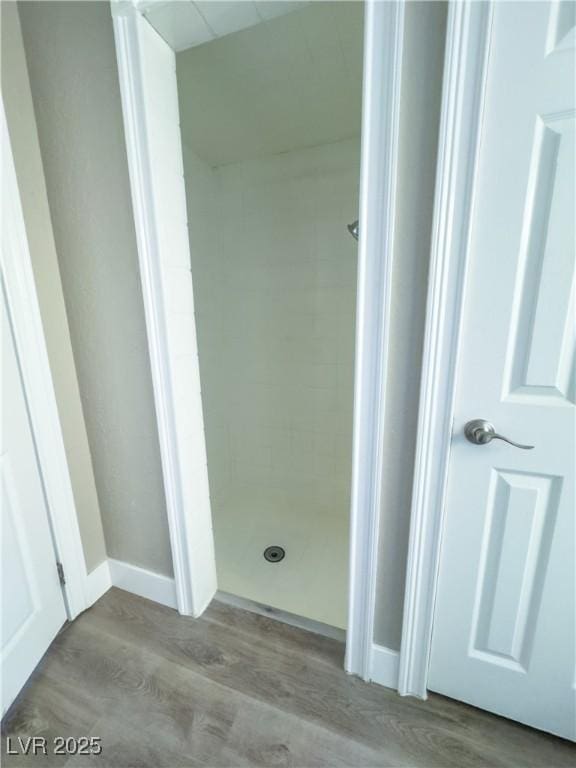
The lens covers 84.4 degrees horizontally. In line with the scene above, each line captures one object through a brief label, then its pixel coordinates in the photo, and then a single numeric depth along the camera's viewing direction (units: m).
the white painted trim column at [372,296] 0.70
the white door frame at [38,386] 1.01
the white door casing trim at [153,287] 0.89
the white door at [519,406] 0.67
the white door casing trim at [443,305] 0.66
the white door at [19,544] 1.03
